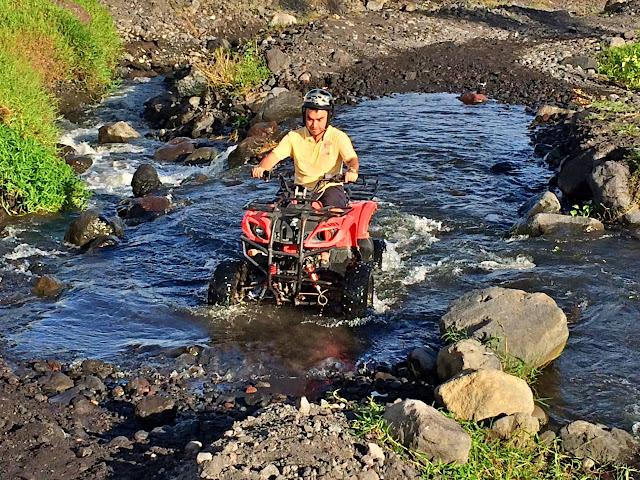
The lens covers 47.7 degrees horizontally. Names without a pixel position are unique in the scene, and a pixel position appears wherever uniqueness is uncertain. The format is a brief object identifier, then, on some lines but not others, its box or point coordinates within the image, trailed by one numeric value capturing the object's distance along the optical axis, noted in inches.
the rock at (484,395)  217.8
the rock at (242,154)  539.5
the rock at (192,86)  698.8
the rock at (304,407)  208.2
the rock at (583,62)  785.1
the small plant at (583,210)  410.6
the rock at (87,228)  397.7
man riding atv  329.1
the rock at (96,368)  259.1
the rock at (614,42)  872.4
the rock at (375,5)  1202.6
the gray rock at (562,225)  394.9
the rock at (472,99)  721.6
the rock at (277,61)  766.5
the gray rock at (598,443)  212.7
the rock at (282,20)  994.1
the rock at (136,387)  246.5
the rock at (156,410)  231.5
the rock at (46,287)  335.0
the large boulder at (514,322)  258.7
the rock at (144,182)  495.0
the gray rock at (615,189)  398.9
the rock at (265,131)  576.5
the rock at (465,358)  236.4
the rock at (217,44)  882.8
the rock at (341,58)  828.6
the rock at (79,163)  531.2
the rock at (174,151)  572.1
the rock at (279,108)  628.7
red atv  296.0
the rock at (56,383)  243.9
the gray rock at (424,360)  261.1
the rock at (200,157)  558.2
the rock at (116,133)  603.1
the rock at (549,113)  632.4
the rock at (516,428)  215.0
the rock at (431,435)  193.2
